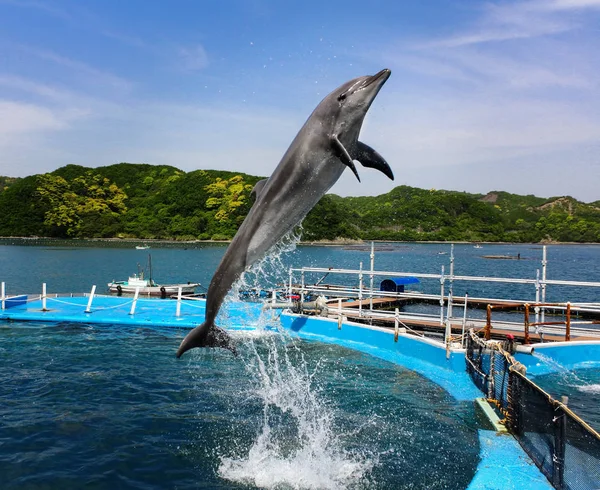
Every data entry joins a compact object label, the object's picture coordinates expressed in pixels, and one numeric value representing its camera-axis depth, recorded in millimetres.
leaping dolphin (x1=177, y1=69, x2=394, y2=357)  5426
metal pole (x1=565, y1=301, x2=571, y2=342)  15008
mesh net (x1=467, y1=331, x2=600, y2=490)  5688
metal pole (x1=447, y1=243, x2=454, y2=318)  15038
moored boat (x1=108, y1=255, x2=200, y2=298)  31734
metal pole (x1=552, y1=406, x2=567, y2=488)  6254
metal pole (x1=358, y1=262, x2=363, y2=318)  18525
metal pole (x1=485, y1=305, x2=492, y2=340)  13805
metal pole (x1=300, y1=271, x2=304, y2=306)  20388
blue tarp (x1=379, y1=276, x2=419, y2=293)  25469
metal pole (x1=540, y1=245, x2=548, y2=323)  16684
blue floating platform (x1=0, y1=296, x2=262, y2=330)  21281
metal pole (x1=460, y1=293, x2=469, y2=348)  14458
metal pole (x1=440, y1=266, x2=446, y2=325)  16914
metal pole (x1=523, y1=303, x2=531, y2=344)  14316
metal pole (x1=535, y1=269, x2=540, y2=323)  16938
